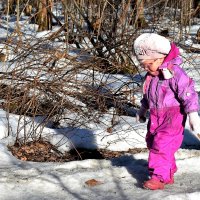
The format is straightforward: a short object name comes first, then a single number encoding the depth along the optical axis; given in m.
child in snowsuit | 4.60
